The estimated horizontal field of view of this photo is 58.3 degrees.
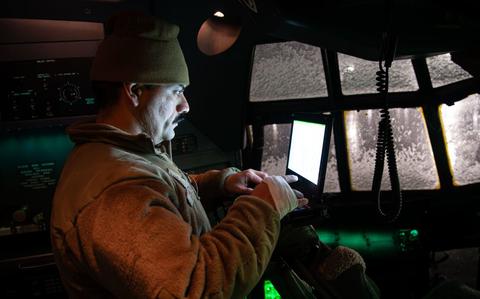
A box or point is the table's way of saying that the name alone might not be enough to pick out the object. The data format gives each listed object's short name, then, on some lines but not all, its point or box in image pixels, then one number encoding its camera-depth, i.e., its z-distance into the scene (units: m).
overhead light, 2.04
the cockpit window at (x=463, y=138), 2.63
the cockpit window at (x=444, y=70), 2.56
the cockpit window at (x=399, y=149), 2.80
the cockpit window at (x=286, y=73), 2.84
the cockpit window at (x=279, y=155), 2.98
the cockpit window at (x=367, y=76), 2.69
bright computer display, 1.95
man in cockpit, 0.88
